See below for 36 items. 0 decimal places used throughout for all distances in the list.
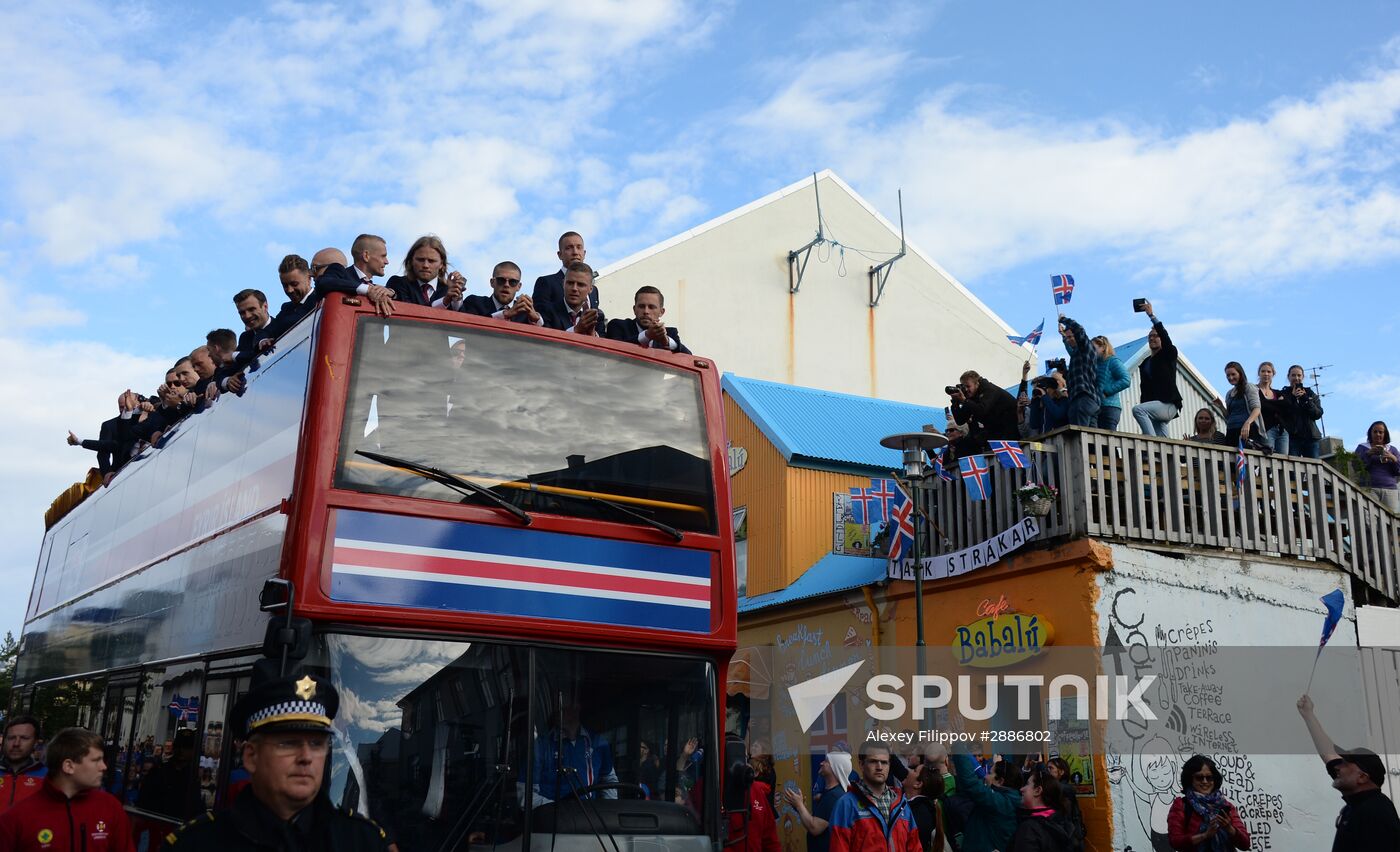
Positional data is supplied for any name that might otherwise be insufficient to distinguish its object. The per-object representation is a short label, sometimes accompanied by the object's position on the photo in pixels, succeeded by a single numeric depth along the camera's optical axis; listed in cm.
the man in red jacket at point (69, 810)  637
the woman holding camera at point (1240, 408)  1617
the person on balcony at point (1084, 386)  1517
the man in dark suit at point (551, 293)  833
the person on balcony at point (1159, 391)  1549
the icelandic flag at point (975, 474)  1545
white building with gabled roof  3016
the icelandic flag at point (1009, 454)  1464
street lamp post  1391
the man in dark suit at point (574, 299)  834
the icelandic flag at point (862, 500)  1738
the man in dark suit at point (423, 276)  780
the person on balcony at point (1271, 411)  1673
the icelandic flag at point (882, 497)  1755
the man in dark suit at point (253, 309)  1000
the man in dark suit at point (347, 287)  695
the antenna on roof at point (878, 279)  3269
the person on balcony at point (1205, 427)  1612
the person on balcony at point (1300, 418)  1667
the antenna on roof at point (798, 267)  3170
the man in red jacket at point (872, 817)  779
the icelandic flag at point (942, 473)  1691
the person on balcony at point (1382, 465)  1700
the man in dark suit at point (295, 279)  881
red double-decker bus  619
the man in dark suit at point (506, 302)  778
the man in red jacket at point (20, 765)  806
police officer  331
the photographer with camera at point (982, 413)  1625
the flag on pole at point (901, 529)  1712
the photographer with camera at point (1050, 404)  1572
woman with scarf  867
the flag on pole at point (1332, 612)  1202
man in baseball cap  734
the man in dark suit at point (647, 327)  825
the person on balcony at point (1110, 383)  1568
